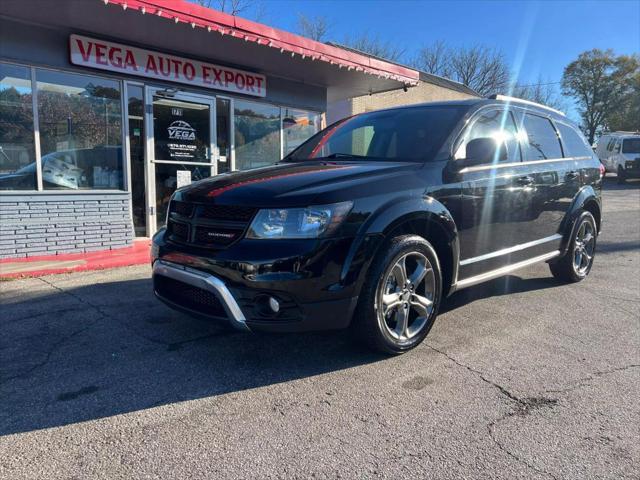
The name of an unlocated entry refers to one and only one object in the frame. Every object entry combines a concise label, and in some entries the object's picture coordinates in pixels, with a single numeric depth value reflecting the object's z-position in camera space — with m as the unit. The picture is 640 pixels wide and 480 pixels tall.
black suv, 2.93
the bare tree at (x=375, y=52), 35.66
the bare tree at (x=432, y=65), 41.20
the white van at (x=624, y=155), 24.34
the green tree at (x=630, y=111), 43.69
